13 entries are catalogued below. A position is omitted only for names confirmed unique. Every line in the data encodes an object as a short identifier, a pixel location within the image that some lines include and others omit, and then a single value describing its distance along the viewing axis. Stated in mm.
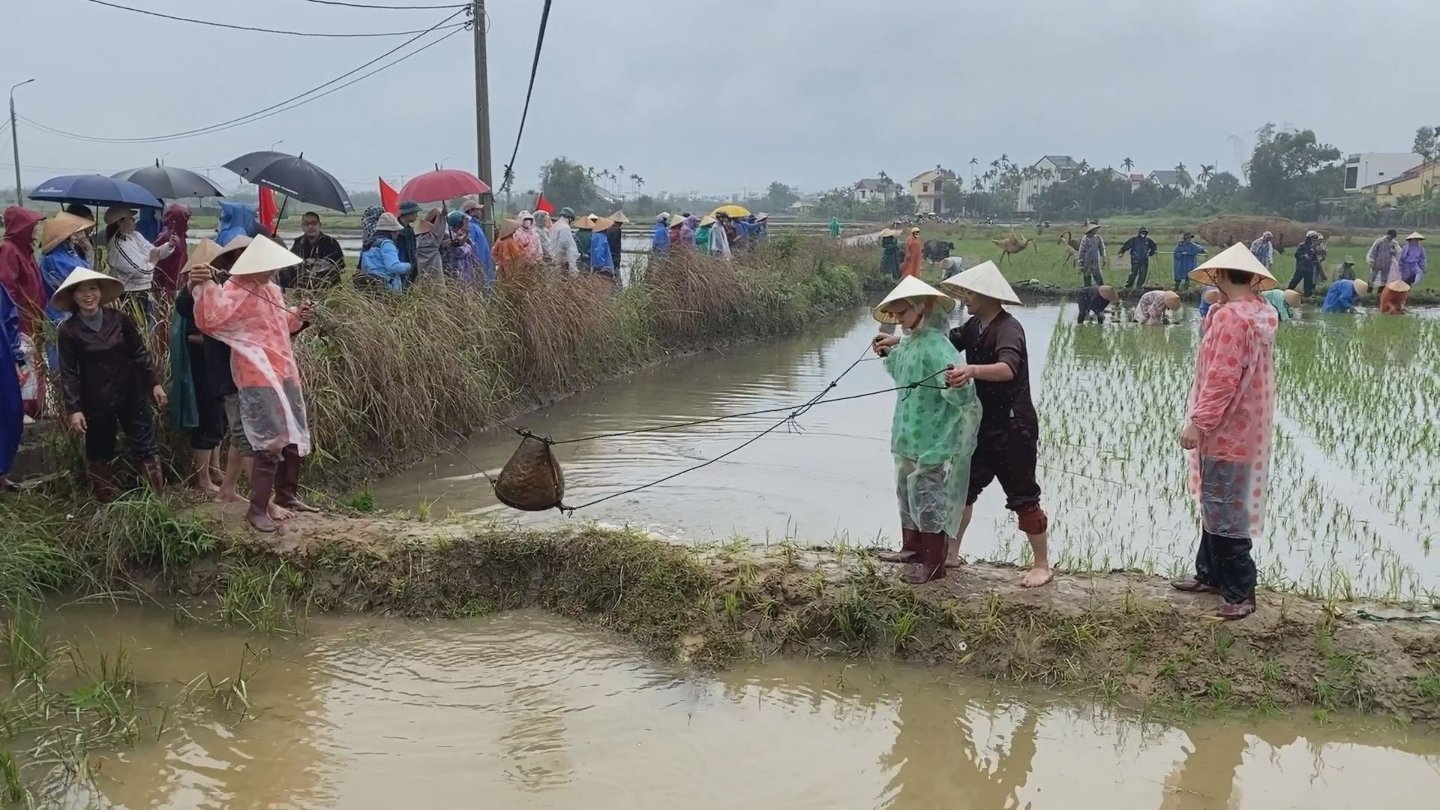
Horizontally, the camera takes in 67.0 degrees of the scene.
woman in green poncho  4301
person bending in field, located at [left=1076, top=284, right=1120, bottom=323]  16234
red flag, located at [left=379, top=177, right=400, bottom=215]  10492
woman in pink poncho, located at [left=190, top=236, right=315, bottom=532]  5078
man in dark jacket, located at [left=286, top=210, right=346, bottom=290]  7441
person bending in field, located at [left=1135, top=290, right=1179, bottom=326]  16078
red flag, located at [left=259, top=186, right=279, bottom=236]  9164
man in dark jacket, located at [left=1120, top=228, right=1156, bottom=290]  20531
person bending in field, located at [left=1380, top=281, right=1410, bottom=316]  16688
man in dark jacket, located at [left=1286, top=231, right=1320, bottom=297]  19312
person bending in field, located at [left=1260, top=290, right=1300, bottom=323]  12509
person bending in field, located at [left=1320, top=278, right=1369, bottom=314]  17438
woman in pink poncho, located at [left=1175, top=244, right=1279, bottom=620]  4016
